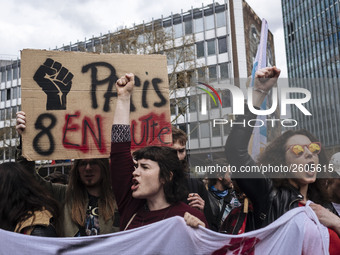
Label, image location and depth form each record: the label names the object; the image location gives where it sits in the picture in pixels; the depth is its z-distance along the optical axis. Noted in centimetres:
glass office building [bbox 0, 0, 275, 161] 3050
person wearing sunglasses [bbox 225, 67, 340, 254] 218
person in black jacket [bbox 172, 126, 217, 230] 335
